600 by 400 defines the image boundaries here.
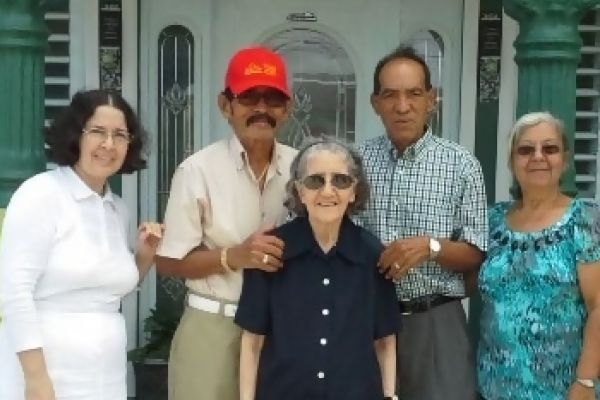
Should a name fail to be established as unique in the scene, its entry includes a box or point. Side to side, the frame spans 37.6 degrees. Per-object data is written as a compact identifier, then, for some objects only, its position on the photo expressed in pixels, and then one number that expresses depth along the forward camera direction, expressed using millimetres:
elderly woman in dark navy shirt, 2521
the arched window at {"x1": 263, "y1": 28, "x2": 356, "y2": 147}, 5070
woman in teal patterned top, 2648
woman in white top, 2406
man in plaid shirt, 2854
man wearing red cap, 2752
